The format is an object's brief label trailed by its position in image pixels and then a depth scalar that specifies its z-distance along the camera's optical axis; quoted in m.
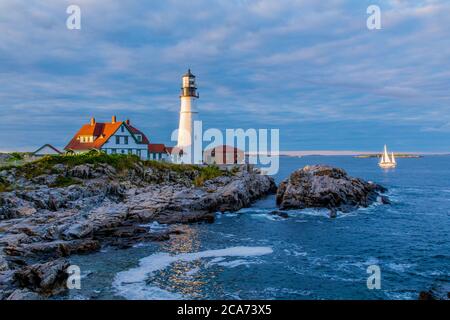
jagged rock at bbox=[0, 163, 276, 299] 23.94
